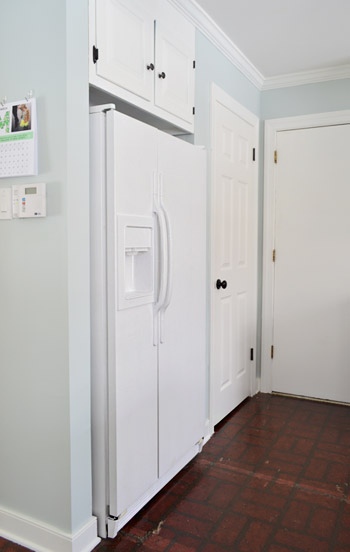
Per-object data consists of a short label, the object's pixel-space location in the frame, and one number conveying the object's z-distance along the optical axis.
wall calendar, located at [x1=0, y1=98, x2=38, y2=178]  1.85
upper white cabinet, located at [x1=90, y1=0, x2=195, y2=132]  1.92
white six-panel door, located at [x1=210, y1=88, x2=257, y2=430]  3.12
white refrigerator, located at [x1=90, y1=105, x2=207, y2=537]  1.93
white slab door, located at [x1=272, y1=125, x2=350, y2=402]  3.61
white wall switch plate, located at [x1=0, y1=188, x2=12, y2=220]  1.96
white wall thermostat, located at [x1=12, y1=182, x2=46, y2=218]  1.85
